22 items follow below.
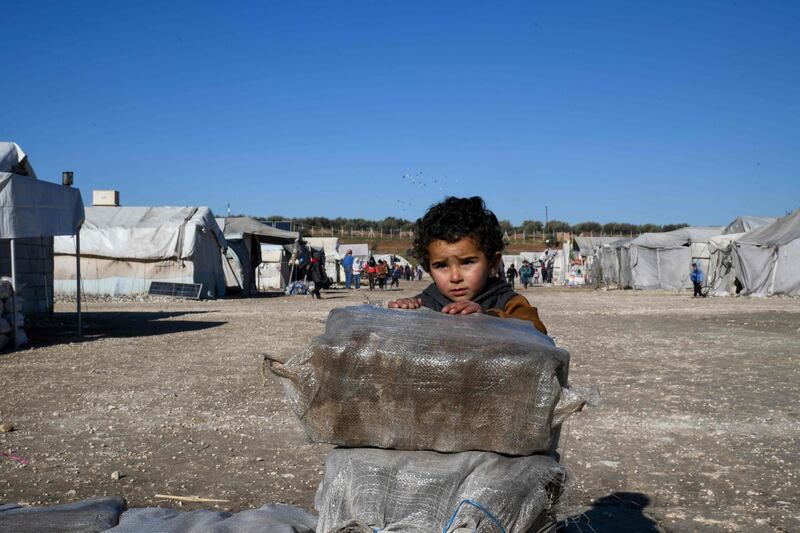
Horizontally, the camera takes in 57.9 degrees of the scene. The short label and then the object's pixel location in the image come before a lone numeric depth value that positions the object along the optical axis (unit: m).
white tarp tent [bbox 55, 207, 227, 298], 27.28
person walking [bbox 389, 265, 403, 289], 40.78
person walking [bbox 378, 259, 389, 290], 35.38
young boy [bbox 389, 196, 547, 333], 2.84
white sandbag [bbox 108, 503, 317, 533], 3.05
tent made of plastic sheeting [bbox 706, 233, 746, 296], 32.22
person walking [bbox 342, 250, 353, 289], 36.09
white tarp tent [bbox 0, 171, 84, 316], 11.06
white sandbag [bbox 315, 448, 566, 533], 2.04
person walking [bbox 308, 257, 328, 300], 25.94
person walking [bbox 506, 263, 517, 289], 41.05
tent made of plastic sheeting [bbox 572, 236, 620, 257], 53.62
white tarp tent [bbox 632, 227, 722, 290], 39.12
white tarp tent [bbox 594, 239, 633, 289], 41.62
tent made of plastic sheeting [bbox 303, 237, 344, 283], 47.94
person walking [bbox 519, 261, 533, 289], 42.49
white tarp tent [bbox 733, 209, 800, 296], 28.55
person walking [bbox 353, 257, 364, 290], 38.27
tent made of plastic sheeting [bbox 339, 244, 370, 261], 56.22
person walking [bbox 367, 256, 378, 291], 35.12
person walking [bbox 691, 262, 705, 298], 29.95
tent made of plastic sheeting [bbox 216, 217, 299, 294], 32.22
